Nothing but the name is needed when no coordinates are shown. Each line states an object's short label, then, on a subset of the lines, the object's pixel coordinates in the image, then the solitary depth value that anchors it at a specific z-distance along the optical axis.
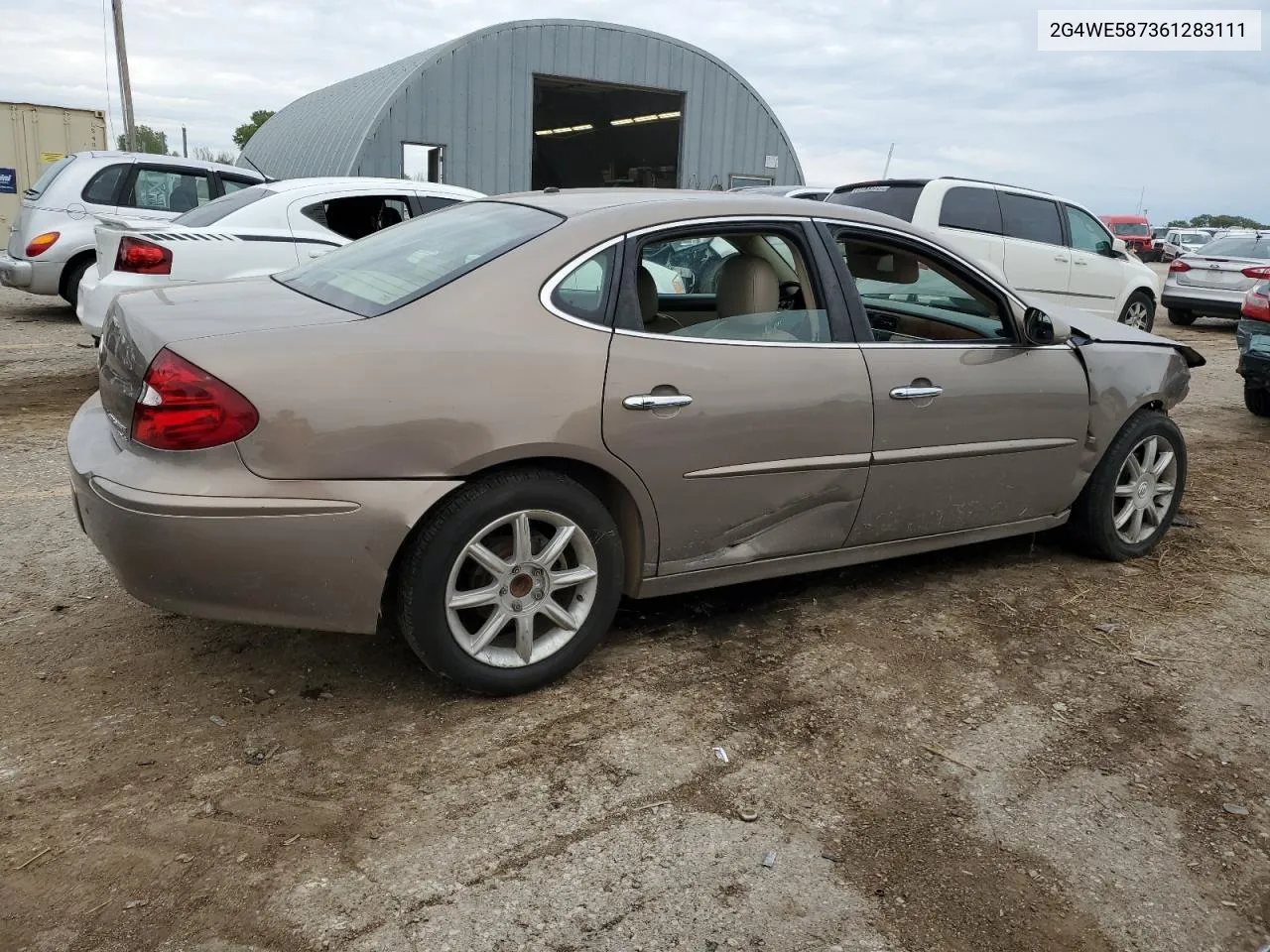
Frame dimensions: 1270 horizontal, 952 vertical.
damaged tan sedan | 2.85
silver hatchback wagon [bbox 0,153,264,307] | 10.53
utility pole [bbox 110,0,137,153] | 23.44
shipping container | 18.48
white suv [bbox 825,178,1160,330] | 9.47
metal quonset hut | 19.48
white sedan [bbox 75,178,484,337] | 6.80
